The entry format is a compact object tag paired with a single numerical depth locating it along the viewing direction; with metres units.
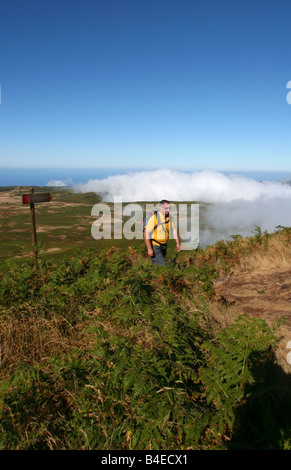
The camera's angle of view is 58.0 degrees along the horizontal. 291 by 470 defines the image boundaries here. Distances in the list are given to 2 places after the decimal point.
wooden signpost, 7.25
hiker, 7.19
